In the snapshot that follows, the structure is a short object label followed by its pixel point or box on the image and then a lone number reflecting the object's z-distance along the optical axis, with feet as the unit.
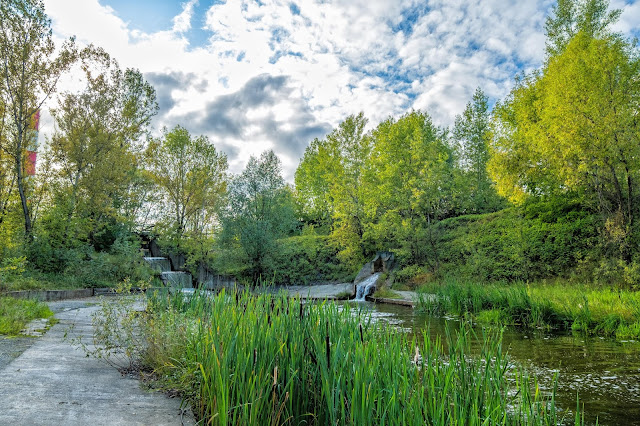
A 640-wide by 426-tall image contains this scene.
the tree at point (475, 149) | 83.36
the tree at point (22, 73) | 42.22
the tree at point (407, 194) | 59.21
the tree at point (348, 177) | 71.31
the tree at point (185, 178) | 85.25
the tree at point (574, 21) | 56.18
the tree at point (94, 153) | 52.24
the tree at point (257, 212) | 70.03
